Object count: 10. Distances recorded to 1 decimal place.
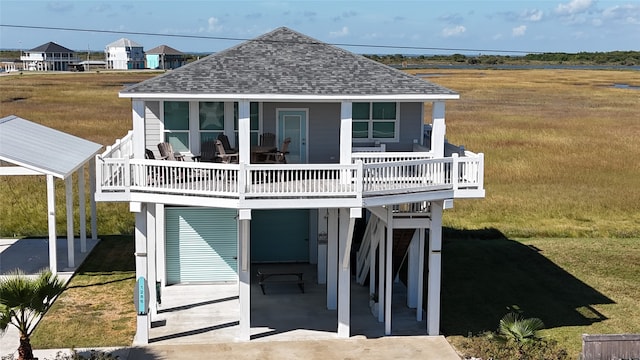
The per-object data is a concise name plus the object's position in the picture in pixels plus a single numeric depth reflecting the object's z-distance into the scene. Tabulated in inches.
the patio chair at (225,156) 751.7
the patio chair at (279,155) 766.4
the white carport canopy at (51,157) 842.8
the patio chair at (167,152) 753.6
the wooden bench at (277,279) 856.4
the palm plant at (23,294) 553.0
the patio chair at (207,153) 788.0
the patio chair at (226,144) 782.2
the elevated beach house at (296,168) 681.0
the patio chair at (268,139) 799.1
